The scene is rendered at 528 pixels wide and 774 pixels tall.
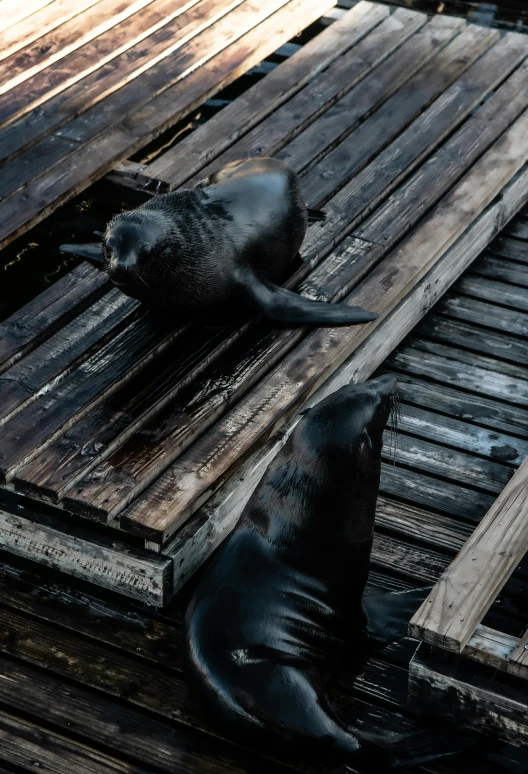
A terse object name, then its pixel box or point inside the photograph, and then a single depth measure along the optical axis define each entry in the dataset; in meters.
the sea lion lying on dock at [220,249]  8.82
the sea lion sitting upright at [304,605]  6.68
